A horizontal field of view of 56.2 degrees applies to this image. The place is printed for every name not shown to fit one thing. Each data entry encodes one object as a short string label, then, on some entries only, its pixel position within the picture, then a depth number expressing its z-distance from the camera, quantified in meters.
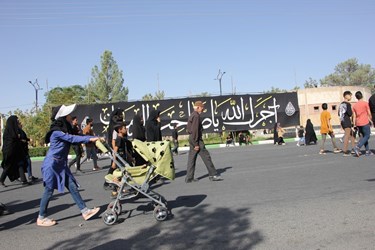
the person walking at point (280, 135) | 21.30
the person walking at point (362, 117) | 10.27
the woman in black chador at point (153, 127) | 9.34
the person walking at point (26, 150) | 9.96
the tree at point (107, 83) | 57.97
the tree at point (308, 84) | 84.60
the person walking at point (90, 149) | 12.19
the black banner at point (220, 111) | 22.28
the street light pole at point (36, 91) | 50.83
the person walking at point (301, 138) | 19.32
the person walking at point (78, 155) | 11.91
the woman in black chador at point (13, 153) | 9.37
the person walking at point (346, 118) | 11.01
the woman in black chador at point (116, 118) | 7.02
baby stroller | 4.95
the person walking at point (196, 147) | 8.30
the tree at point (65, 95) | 55.42
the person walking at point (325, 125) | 12.24
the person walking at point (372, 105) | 9.16
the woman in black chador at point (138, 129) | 8.64
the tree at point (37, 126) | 34.03
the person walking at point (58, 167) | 5.07
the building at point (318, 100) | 48.44
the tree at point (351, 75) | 80.00
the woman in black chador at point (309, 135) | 19.07
